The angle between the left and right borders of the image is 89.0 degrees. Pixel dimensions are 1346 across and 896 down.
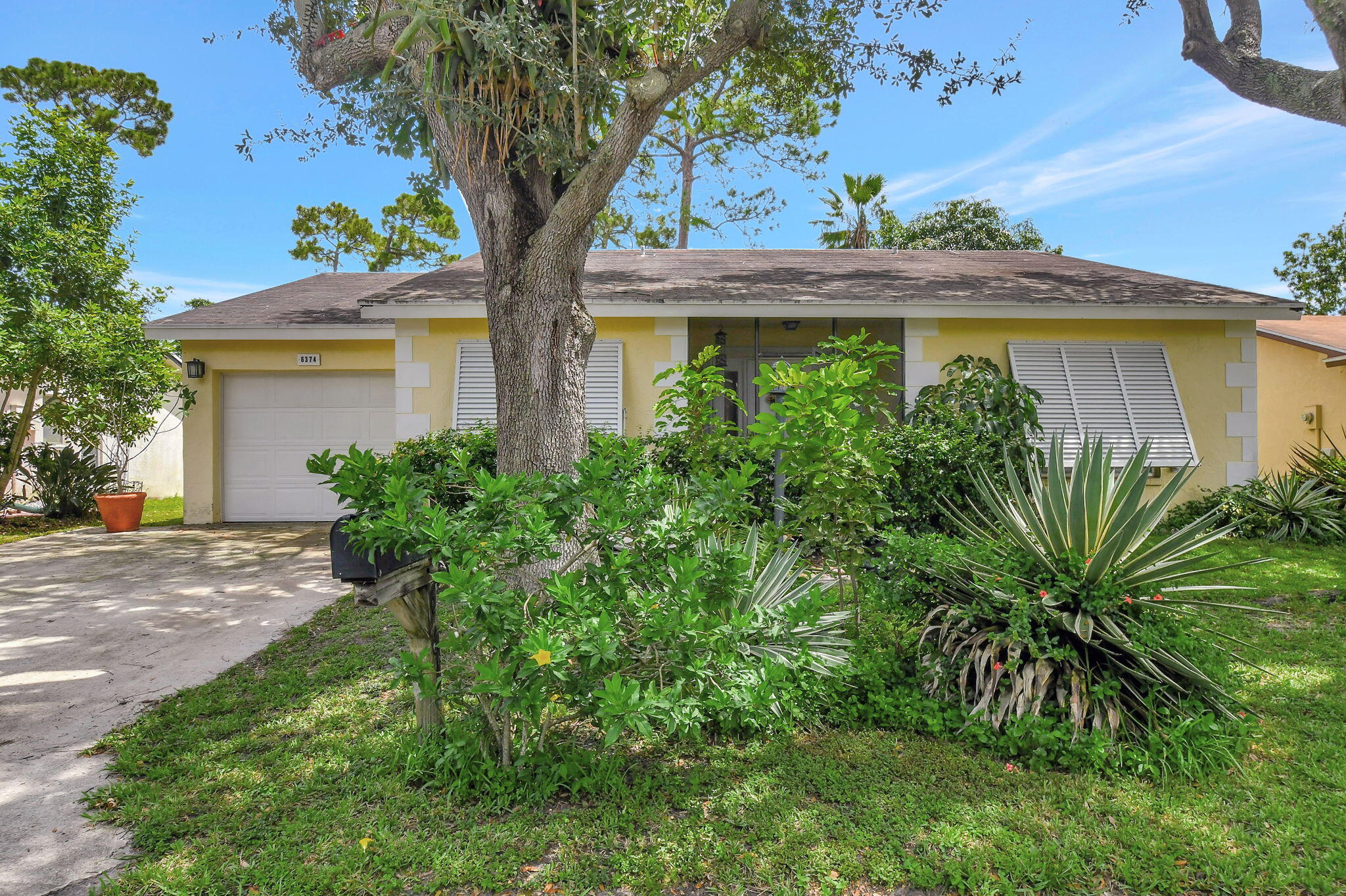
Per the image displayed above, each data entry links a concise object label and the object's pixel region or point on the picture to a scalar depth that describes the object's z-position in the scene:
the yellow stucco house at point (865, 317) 8.41
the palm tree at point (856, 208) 20.00
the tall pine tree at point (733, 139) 7.86
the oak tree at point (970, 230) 20.77
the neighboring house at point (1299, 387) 12.99
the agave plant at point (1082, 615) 3.15
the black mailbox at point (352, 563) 2.65
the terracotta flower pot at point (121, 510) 10.00
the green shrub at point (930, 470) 7.08
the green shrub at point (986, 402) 7.55
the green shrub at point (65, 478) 11.25
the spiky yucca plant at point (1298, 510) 8.18
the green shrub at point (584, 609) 2.57
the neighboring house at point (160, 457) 12.98
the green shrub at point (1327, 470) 8.76
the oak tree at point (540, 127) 4.50
